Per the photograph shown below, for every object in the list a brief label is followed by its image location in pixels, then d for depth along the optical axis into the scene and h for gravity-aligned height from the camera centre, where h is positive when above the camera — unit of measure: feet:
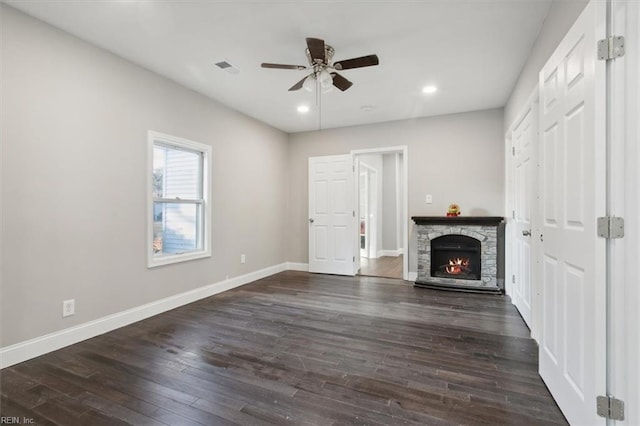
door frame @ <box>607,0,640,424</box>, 4.01 +0.12
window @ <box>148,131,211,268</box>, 11.53 +0.58
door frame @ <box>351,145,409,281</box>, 16.66 +1.26
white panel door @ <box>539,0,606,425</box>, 4.49 -0.07
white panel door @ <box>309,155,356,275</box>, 18.11 +0.00
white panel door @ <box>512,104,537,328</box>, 9.44 +0.38
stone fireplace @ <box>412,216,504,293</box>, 14.23 -1.84
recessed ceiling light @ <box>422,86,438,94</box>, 12.66 +5.39
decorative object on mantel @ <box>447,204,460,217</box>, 15.16 +0.24
